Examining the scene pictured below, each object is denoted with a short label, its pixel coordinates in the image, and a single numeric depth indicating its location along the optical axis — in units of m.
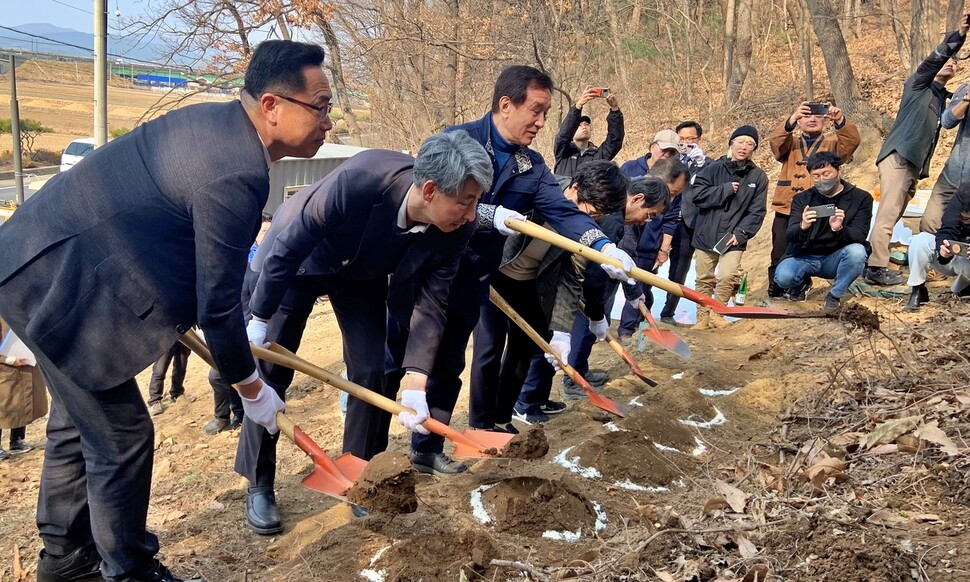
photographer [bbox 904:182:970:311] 6.18
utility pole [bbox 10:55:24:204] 19.41
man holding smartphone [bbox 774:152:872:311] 7.17
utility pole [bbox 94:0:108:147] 11.39
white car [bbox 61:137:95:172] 22.91
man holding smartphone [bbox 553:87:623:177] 7.18
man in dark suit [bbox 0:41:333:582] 2.46
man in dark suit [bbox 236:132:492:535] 3.16
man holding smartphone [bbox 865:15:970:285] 7.44
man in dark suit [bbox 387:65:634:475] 4.02
